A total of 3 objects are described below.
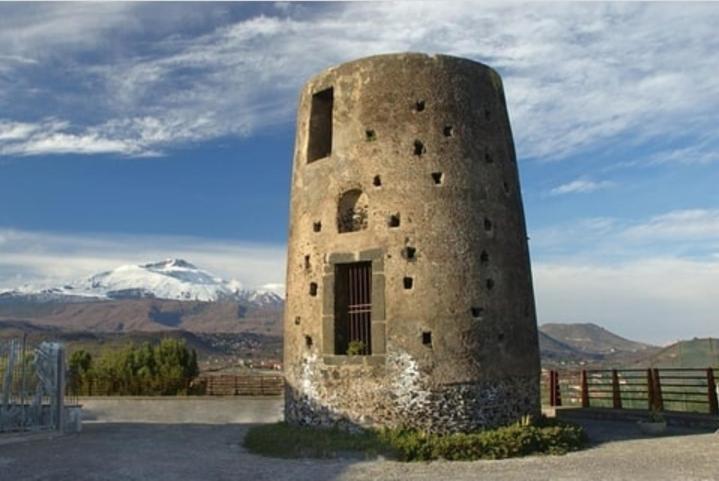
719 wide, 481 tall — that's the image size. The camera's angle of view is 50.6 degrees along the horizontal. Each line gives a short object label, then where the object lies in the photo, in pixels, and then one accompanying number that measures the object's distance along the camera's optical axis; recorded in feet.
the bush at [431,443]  53.62
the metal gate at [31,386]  68.69
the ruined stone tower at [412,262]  58.39
